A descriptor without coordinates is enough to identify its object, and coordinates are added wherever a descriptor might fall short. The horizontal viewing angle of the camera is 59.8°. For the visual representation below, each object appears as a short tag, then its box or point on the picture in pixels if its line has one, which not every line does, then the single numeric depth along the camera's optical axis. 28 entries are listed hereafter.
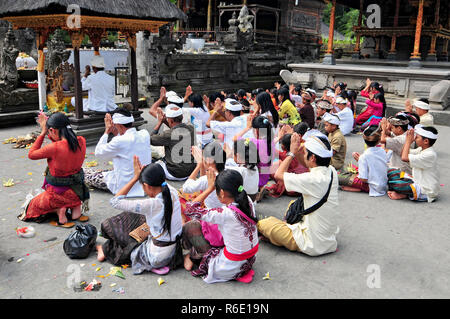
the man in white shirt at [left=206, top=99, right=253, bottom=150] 7.32
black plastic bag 4.36
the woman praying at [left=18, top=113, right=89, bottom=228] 5.00
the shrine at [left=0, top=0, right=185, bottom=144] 8.27
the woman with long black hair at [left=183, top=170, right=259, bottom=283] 3.78
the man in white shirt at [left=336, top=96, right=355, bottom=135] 10.79
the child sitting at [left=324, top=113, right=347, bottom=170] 7.26
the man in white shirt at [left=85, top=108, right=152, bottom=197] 5.64
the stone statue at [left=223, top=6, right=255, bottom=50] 19.53
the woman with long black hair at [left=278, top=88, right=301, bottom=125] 9.95
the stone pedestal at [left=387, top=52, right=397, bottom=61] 18.49
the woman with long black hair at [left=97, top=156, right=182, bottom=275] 3.82
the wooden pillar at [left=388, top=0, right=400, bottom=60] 18.08
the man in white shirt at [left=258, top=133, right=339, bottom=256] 4.39
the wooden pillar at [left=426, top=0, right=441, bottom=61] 16.28
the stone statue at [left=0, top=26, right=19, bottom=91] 10.79
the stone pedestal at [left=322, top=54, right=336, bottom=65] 16.81
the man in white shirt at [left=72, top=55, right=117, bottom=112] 10.34
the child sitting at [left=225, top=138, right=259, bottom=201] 5.45
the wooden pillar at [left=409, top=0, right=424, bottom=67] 14.54
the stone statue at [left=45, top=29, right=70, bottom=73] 12.30
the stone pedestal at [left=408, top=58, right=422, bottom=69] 14.65
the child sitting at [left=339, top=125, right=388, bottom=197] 6.42
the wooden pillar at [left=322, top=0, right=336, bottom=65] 16.44
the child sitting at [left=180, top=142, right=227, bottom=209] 4.59
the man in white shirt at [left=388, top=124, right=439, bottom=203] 6.18
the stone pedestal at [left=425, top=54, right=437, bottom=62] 16.92
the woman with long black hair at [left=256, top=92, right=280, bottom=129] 8.11
